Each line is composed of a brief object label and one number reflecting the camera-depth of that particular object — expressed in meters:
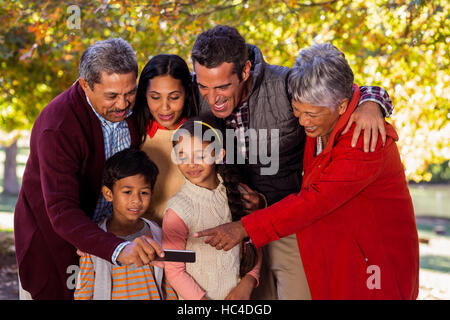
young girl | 2.95
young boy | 2.90
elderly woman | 2.75
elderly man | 2.66
